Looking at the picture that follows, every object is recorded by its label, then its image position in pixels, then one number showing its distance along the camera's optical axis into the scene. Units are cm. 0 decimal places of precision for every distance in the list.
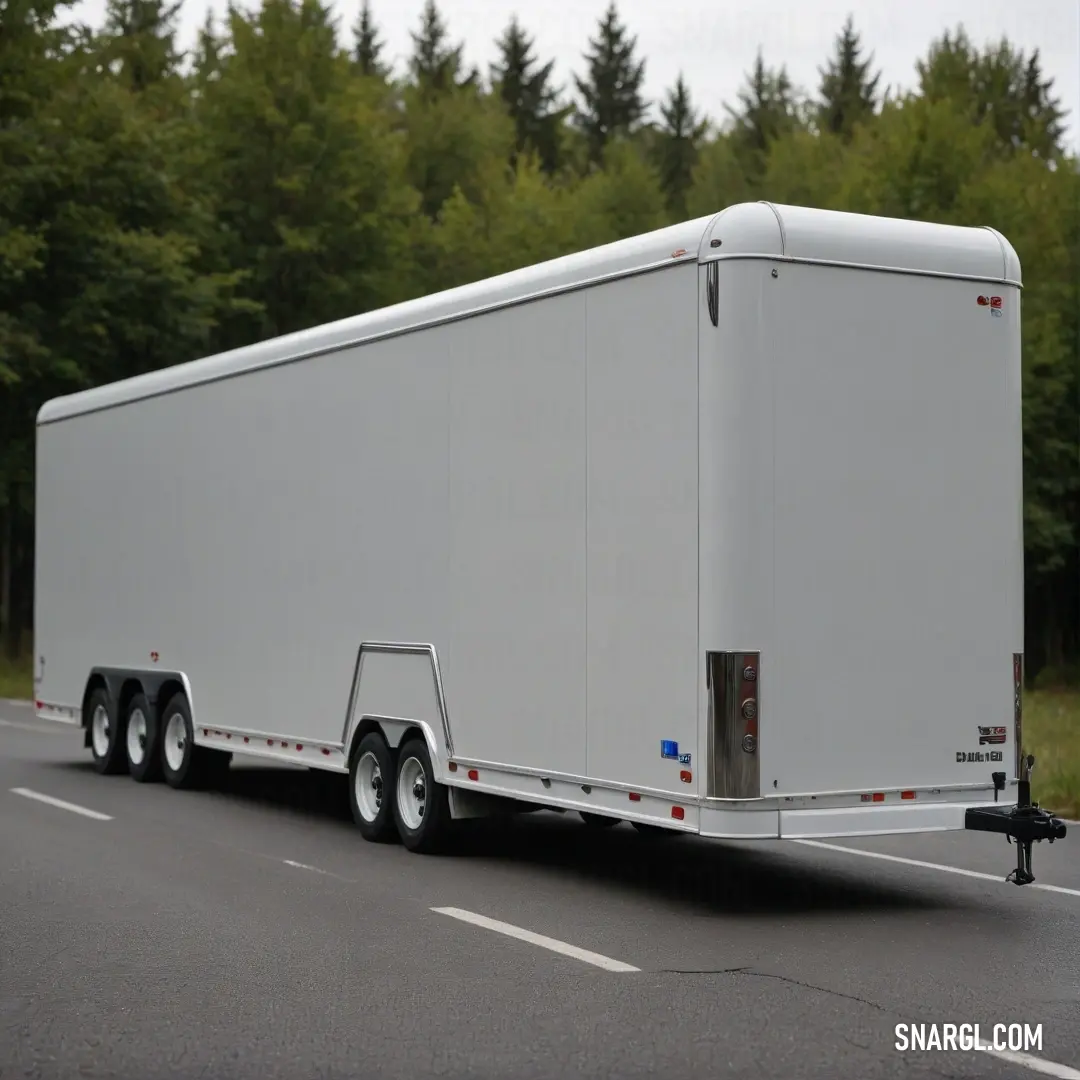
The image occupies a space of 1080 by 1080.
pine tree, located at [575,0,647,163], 8719
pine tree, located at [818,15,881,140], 8194
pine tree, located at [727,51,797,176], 7500
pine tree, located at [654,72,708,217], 8094
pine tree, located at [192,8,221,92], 4988
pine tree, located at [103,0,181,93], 5400
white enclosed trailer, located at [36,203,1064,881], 976
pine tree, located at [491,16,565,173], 8550
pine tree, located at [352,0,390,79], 8800
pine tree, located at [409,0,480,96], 8719
